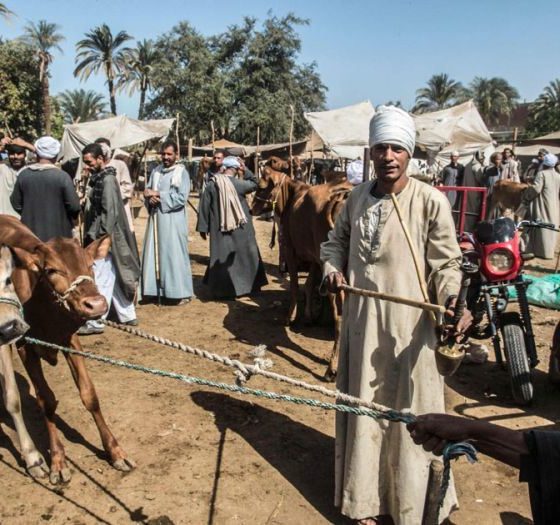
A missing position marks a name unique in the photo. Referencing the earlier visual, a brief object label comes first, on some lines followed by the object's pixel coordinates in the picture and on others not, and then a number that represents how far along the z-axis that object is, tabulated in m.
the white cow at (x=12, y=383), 2.61
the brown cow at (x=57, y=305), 2.93
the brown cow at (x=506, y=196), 10.75
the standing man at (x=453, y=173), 14.24
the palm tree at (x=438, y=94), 54.84
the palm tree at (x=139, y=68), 40.12
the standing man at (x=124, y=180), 6.94
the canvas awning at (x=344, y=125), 13.82
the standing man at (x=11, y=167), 6.74
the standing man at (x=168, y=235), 6.95
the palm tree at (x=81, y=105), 41.88
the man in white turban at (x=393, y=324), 2.69
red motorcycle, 4.26
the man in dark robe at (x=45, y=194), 5.08
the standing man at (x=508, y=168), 13.59
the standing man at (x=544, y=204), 10.21
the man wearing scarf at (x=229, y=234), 7.46
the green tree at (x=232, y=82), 33.81
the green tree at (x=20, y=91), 24.64
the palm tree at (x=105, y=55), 40.44
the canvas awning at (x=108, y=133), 15.58
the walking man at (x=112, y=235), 5.54
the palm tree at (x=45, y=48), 25.62
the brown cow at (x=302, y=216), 5.25
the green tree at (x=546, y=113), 41.91
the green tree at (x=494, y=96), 57.03
